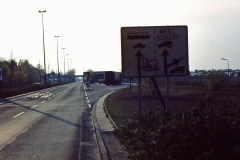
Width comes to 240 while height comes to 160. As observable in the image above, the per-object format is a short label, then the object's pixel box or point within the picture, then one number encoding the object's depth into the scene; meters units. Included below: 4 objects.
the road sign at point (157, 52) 10.65
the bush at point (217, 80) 42.94
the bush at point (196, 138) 6.50
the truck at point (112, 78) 93.99
